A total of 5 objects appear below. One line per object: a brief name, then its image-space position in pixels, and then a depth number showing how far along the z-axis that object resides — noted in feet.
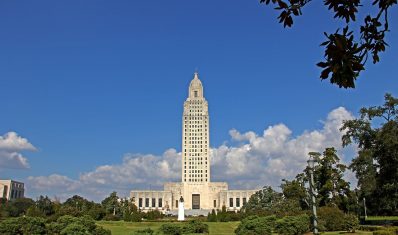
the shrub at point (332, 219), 113.09
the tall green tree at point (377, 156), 121.60
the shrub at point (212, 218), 206.53
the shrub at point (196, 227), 113.60
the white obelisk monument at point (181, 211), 224.76
